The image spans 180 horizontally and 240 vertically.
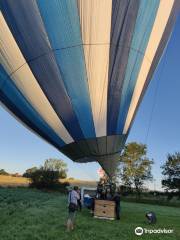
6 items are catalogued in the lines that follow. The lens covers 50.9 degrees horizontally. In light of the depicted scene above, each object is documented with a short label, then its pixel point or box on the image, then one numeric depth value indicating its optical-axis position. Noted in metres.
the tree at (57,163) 42.74
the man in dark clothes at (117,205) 6.73
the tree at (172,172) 29.63
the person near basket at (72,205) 5.11
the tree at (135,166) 28.15
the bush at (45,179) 26.48
